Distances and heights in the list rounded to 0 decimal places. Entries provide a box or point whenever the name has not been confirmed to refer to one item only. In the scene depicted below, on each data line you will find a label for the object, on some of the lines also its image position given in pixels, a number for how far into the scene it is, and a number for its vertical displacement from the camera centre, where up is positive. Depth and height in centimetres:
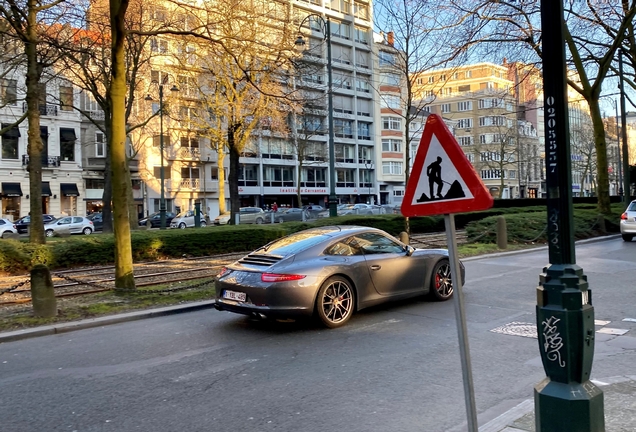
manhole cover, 706 -175
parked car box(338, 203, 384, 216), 4906 -42
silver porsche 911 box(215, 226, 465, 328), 721 -100
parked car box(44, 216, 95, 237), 3744 -80
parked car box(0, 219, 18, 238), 3354 -75
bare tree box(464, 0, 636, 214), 2000 +631
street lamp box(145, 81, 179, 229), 2895 +171
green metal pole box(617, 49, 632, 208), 3228 +241
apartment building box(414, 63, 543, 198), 7744 +1195
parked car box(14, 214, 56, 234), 3884 -66
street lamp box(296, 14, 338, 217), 2234 +263
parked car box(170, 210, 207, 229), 4425 -80
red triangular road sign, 328 +14
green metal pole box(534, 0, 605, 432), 329 -64
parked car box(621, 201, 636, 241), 1981 -99
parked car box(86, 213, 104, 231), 4246 -53
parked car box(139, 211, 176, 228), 4491 -78
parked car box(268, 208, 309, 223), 4347 -69
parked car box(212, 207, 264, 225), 4382 -65
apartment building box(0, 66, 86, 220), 4453 +432
